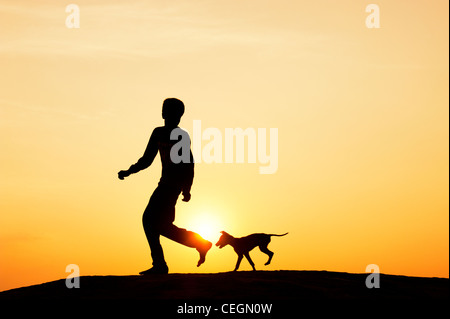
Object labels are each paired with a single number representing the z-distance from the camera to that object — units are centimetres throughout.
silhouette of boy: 1354
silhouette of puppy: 1460
